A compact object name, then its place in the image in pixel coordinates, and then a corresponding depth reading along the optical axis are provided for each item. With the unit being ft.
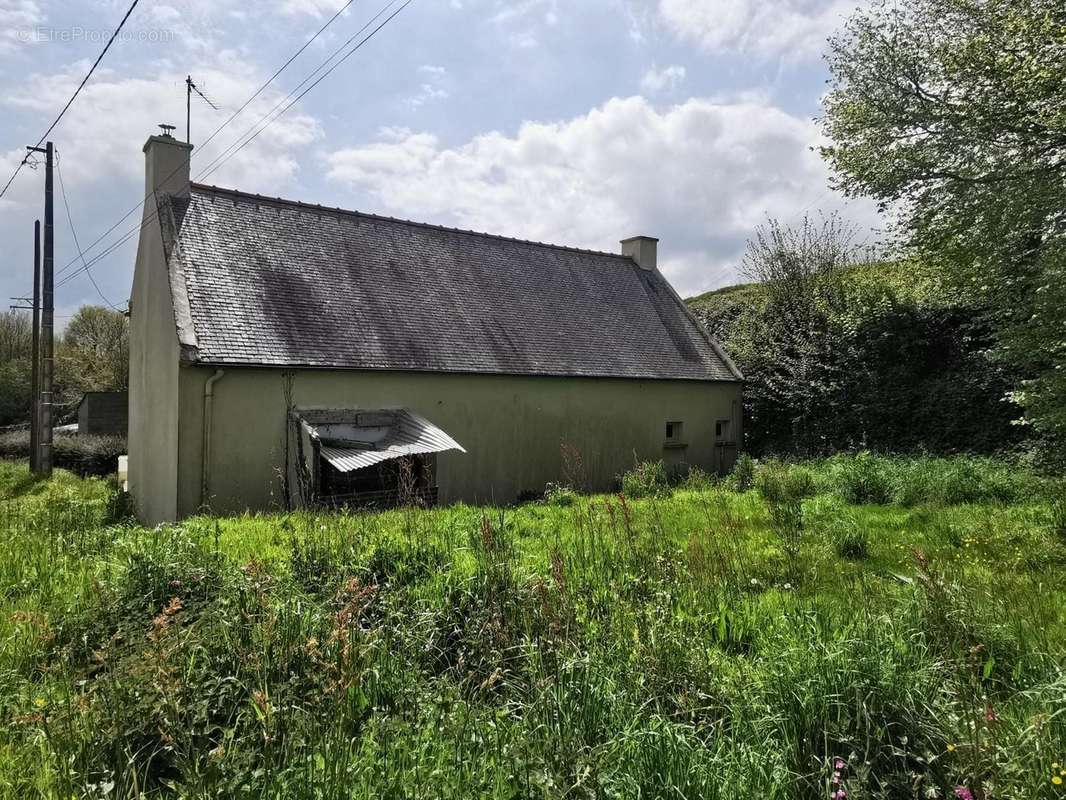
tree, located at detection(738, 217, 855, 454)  65.21
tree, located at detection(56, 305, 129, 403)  124.57
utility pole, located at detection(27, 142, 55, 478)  66.59
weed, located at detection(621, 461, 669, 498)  42.12
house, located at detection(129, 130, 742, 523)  39.78
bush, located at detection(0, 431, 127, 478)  77.87
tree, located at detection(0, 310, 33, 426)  129.03
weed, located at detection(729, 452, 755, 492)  46.50
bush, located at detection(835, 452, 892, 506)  38.42
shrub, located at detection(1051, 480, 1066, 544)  26.98
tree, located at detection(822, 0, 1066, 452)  35.17
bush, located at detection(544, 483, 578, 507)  38.04
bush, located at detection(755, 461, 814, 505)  38.17
